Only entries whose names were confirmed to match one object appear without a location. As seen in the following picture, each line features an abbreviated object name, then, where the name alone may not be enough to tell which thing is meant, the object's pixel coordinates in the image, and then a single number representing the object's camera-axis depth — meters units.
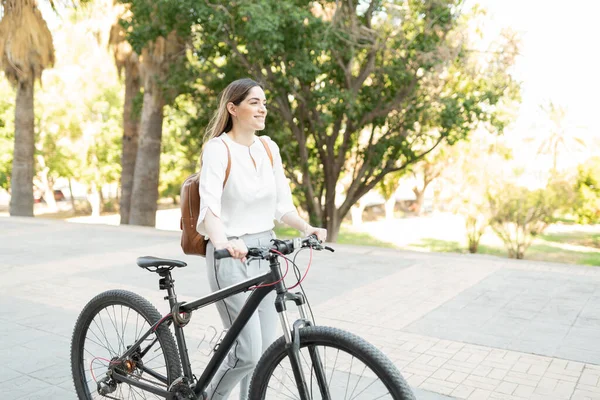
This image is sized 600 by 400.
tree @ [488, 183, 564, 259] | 14.73
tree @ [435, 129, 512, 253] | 16.17
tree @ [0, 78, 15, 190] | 33.94
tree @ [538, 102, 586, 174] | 48.87
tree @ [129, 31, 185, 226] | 15.20
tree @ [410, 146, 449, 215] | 28.89
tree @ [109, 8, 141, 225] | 17.12
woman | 2.70
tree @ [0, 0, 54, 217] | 15.06
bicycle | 2.31
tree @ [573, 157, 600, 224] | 24.52
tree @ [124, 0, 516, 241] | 12.26
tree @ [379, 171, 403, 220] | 29.09
